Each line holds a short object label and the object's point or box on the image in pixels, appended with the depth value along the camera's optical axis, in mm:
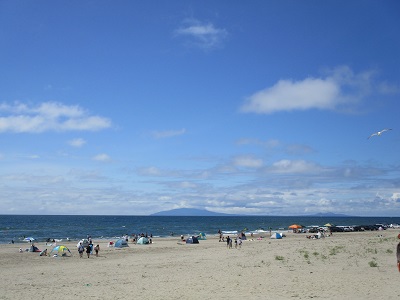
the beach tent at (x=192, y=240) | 47844
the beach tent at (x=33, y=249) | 37188
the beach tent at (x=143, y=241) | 46934
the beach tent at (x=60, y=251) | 32281
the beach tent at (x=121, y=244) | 41781
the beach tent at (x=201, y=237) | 55100
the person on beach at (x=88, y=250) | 31669
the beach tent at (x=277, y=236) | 56525
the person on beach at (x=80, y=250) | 31609
